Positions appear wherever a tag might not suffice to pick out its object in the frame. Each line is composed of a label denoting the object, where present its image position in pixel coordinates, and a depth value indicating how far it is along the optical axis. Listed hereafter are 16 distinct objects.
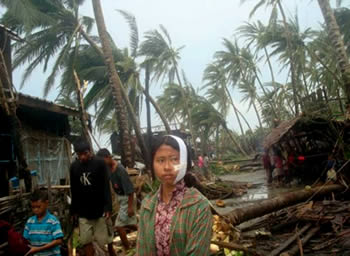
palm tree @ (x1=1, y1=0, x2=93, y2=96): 13.23
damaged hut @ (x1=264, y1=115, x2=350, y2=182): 11.41
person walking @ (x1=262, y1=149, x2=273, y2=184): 14.01
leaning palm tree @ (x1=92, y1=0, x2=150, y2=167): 10.63
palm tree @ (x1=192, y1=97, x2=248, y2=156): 33.91
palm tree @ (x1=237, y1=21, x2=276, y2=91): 27.56
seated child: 3.21
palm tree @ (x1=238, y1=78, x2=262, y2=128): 33.09
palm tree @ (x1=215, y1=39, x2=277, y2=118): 31.91
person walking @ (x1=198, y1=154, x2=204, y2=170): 21.34
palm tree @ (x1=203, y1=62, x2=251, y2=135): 36.06
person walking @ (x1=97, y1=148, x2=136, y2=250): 4.91
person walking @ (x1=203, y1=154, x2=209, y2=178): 19.23
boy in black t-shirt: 4.19
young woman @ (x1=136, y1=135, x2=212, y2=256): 1.84
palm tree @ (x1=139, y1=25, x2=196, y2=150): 20.77
